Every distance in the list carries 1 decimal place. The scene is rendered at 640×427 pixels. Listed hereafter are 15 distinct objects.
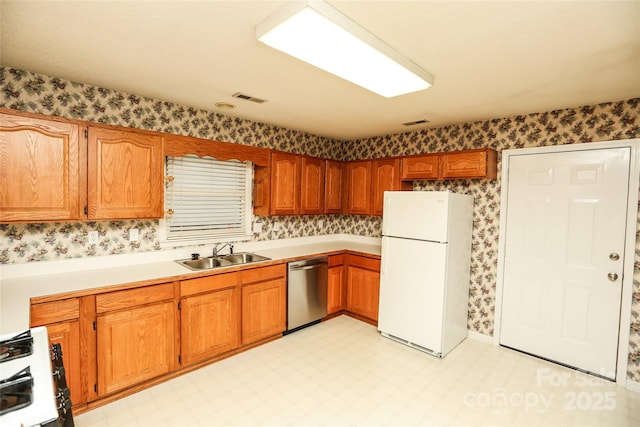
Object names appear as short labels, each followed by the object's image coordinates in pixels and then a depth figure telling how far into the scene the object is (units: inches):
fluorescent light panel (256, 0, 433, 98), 57.8
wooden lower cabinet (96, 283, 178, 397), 90.0
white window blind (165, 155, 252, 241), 127.0
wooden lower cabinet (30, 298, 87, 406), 79.9
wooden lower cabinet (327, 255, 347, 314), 156.6
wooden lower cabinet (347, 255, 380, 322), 152.9
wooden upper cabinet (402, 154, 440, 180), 144.2
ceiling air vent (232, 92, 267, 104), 109.8
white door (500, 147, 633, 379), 109.7
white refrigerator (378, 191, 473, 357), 124.8
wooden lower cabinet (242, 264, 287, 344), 123.9
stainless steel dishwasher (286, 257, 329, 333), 139.6
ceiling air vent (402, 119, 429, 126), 141.0
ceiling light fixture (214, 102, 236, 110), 120.4
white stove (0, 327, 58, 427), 38.5
